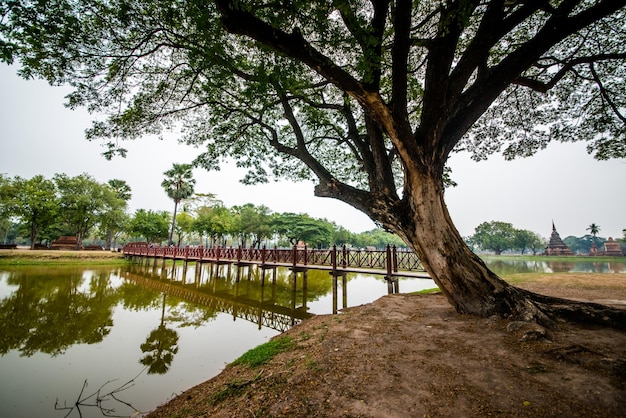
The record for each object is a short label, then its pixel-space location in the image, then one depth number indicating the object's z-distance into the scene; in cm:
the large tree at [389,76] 417
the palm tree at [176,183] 3641
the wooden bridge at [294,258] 1247
